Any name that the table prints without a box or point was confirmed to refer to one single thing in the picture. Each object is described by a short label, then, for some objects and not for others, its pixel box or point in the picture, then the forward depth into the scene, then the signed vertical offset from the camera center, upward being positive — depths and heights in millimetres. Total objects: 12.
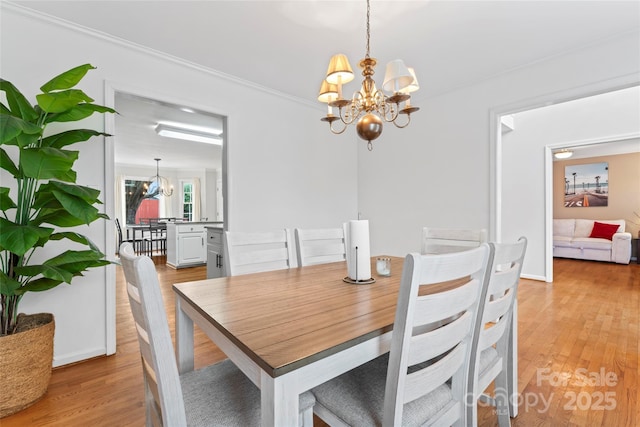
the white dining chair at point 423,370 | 783 -473
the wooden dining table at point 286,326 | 722 -361
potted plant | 1491 -39
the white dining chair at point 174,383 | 716 -597
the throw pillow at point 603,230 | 5875 -436
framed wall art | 6359 +538
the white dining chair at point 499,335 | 1090 -517
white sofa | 5574 -680
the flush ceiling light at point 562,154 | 5793 +1117
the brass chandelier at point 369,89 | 1583 +710
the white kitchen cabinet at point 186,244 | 5520 -610
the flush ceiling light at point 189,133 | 4512 +1328
